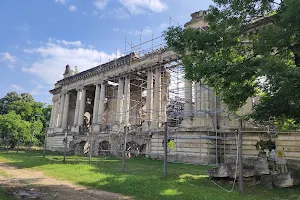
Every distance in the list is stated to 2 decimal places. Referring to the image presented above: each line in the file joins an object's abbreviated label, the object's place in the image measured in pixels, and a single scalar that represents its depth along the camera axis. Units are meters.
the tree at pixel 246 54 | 8.97
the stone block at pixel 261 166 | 12.35
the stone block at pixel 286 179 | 11.41
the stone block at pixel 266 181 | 11.77
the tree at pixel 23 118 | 45.47
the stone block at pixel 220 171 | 12.35
